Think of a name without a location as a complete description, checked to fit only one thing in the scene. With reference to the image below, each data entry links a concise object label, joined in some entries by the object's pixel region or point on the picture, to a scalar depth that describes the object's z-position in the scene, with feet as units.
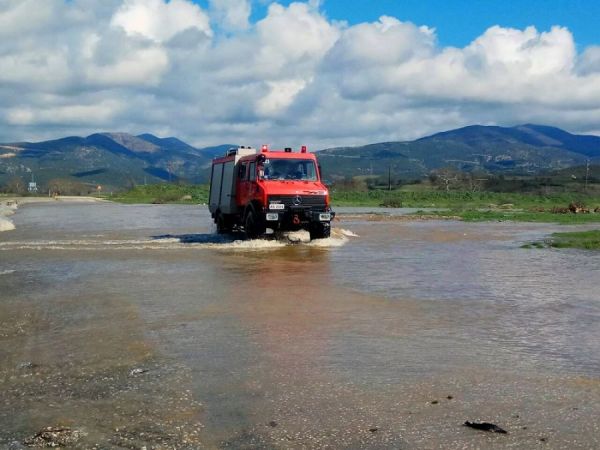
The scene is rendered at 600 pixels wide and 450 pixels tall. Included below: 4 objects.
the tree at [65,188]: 441.77
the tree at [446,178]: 338.54
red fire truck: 60.85
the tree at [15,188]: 427.82
